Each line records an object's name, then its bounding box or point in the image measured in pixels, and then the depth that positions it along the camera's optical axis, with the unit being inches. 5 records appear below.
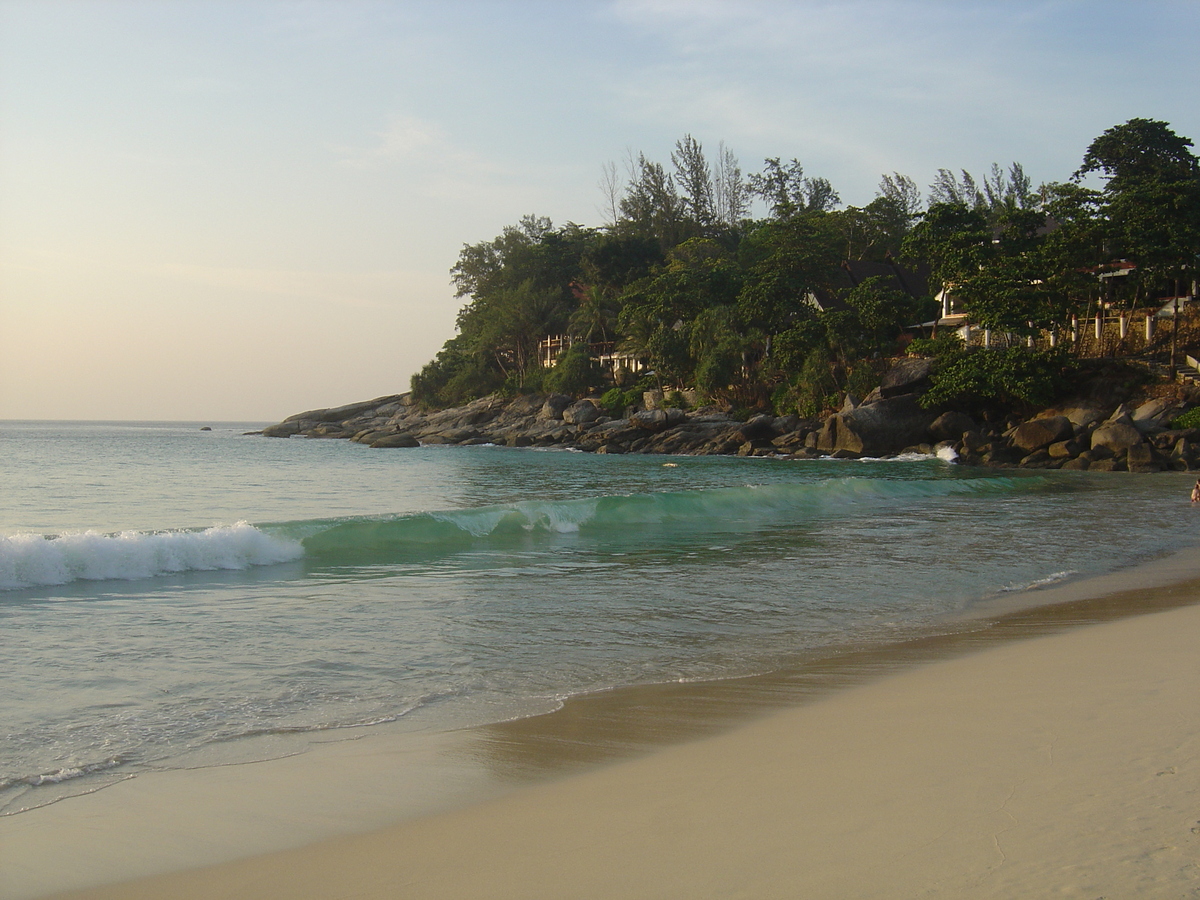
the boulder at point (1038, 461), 1230.3
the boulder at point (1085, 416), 1305.4
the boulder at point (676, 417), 1905.8
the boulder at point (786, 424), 1732.3
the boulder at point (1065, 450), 1230.3
